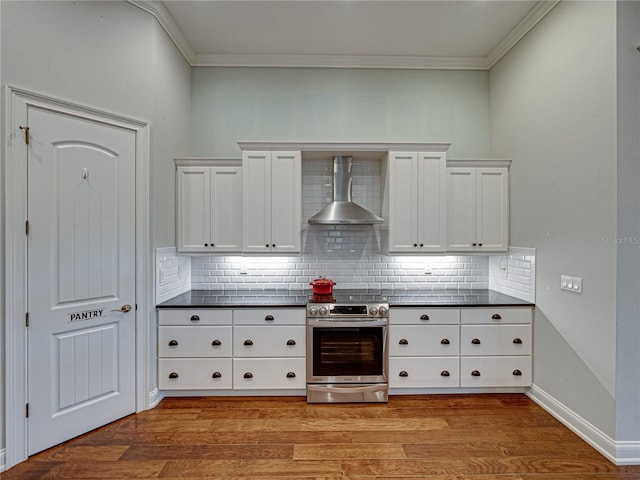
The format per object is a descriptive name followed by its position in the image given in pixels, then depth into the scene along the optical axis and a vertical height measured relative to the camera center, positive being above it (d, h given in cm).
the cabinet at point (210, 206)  340 +36
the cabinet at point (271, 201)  335 +40
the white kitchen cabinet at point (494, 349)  310 -106
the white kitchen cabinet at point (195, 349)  302 -104
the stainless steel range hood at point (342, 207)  331 +35
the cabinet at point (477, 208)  347 +34
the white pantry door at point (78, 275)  229 -28
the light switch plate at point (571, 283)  250 -35
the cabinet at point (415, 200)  338 +42
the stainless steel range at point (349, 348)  303 -104
